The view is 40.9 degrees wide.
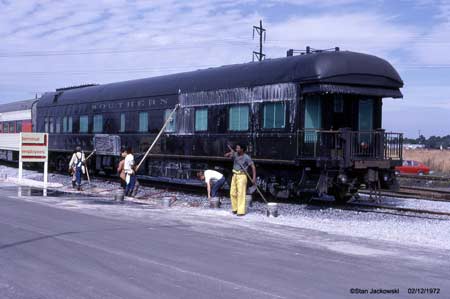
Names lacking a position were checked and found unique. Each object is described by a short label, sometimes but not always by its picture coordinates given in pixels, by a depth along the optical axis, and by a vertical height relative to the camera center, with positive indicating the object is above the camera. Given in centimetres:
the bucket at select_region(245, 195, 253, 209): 1494 -126
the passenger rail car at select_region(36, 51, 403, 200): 1532 +83
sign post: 2170 -9
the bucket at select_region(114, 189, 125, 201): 1678 -137
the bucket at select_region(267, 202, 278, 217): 1341 -133
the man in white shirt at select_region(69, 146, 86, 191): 2008 -65
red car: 3734 -98
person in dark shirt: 1373 -67
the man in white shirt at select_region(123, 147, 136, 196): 1817 -82
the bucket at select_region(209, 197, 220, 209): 1517 -136
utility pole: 4347 +839
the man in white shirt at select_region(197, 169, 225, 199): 1619 -83
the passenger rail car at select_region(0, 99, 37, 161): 3259 +120
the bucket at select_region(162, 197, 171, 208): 1552 -142
